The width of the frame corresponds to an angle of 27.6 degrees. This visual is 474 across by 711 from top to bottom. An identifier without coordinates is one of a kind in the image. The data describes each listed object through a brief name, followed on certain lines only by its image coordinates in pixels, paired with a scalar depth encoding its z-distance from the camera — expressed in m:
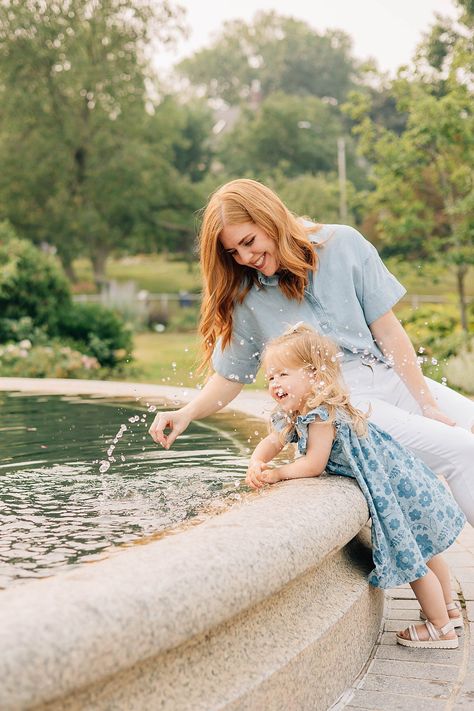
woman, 3.58
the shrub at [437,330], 15.16
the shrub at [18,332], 15.48
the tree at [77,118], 35.25
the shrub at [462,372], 12.75
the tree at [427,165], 15.94
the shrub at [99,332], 16.25
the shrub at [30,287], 15.99
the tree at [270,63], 87.12
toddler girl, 3.25
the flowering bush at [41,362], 13.70
